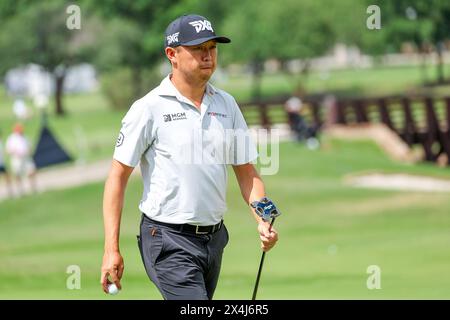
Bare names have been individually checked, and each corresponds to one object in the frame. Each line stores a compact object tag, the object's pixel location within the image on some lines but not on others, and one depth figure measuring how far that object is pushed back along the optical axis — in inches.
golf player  268.4
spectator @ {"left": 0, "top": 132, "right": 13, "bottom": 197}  1301.7
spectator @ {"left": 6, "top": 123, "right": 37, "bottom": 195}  1321.4
